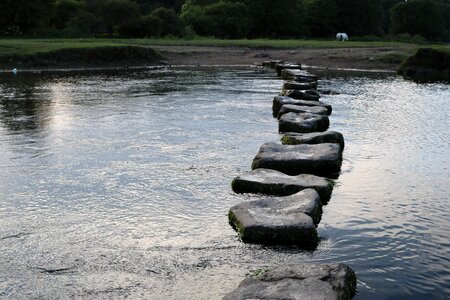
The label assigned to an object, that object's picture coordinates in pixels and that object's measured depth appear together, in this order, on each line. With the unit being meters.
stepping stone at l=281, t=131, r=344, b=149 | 9.92
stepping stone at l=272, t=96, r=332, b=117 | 14.05
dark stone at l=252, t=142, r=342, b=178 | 8.59
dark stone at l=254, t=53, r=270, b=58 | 35.62
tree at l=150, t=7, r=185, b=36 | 49.17
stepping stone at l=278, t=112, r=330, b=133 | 11.52
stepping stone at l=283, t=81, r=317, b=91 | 17.17
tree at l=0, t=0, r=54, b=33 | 45.59
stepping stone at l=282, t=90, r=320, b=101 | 15.49
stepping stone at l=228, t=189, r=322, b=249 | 6.12
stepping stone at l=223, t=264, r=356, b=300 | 4.64
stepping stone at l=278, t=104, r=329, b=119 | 12.84
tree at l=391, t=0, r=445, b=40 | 74.81
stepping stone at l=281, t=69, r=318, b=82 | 19.74
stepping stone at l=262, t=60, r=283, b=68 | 30.97
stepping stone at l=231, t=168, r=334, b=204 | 7.51
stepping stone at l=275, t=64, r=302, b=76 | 26.24
